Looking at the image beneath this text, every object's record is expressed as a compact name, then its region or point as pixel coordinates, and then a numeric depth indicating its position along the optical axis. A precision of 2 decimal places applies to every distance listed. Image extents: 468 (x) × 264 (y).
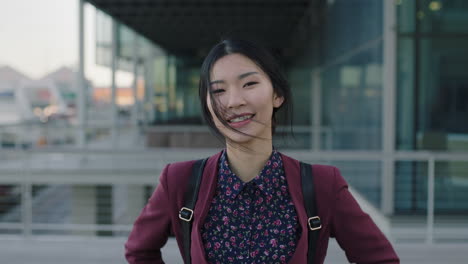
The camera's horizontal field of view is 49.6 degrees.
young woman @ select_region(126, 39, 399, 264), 1.18
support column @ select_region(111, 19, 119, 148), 14.24
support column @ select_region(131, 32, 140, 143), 16.79
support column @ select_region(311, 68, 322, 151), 12.52
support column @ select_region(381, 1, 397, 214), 6.32
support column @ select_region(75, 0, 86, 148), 11.90
